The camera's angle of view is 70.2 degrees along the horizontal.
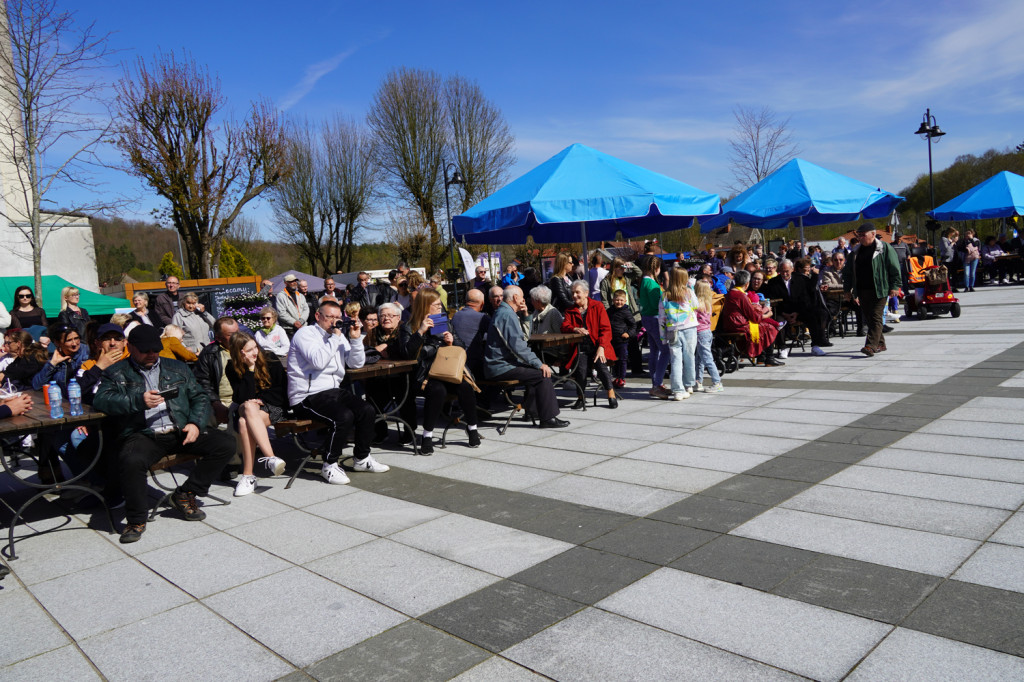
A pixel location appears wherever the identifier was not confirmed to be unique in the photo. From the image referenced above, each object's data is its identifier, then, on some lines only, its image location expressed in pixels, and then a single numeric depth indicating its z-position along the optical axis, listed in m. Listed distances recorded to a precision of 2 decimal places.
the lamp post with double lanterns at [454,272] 21.83
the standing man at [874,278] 10.58
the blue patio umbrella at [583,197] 8.47
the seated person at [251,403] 5.91
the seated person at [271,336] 8.11
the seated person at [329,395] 5.97
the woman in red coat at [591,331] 8.50
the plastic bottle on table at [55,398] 4.97
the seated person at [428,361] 6.86
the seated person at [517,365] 7.43
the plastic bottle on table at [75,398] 4.89
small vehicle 14.55
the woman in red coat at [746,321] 9.83
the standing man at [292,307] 10.92
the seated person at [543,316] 8.64
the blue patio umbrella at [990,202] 19.00
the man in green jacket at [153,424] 4.83
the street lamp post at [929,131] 26.00
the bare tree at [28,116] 12.86
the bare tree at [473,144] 40.62
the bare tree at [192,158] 22.52
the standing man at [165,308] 10.81
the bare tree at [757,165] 24.44
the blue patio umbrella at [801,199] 11.75
